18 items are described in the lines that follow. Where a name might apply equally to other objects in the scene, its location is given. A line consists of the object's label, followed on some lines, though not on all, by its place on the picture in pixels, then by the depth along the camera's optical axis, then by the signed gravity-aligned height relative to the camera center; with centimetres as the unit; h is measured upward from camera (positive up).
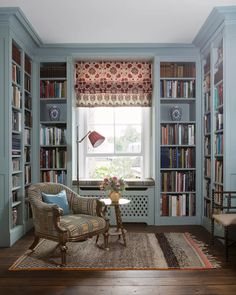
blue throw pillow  286 -63
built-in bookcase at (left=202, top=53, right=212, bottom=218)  352 +21
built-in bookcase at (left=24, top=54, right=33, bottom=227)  356 +32
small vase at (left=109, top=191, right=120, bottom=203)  299 -62
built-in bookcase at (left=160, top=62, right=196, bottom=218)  381 -6
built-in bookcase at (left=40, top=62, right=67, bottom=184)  383 +25
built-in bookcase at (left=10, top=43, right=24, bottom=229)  312 +11
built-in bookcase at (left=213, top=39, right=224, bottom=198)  310 +42
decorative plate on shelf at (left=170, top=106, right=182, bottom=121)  388 +57
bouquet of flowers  302 -46
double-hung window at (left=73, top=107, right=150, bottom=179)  414 +9
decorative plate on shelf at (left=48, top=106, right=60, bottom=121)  390 +59
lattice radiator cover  381 -89
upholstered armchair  250 -81
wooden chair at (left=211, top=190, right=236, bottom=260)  249 -75
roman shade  402 +112
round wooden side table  295 -85
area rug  242 -121
